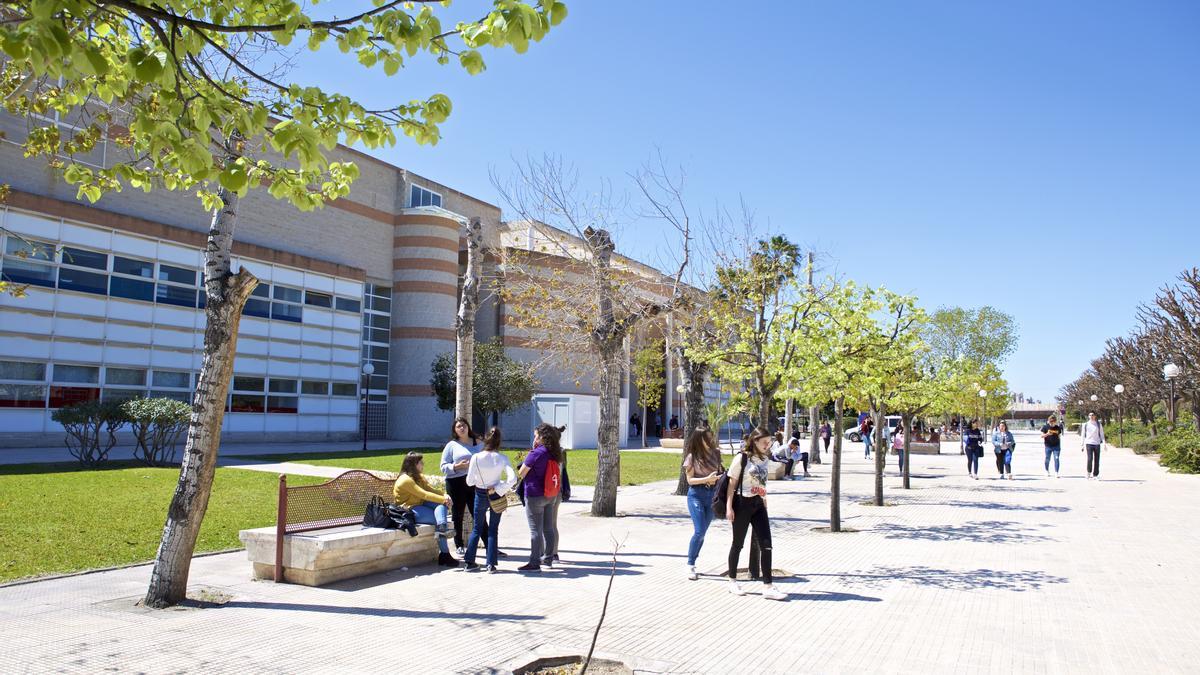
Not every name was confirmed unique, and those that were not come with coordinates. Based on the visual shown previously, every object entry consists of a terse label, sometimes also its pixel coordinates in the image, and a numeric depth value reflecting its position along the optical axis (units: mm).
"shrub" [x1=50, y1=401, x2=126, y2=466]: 19562
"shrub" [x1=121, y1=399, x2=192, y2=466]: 19656
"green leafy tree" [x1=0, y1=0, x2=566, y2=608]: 4156
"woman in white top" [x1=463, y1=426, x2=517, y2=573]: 8734
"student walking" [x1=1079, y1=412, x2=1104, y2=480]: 21312
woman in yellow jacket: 9070
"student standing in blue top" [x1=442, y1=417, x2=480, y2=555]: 9508
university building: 24562
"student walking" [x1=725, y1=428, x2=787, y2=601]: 8070
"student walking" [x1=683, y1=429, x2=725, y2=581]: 8414
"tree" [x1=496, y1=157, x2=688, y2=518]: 13383
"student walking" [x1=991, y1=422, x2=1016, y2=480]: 22438
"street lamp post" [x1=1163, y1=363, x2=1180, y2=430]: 23344
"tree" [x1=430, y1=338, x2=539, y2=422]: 34250
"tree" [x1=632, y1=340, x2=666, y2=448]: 29569
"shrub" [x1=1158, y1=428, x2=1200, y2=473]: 23366
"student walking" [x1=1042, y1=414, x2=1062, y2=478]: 22022
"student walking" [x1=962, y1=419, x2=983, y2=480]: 22781
